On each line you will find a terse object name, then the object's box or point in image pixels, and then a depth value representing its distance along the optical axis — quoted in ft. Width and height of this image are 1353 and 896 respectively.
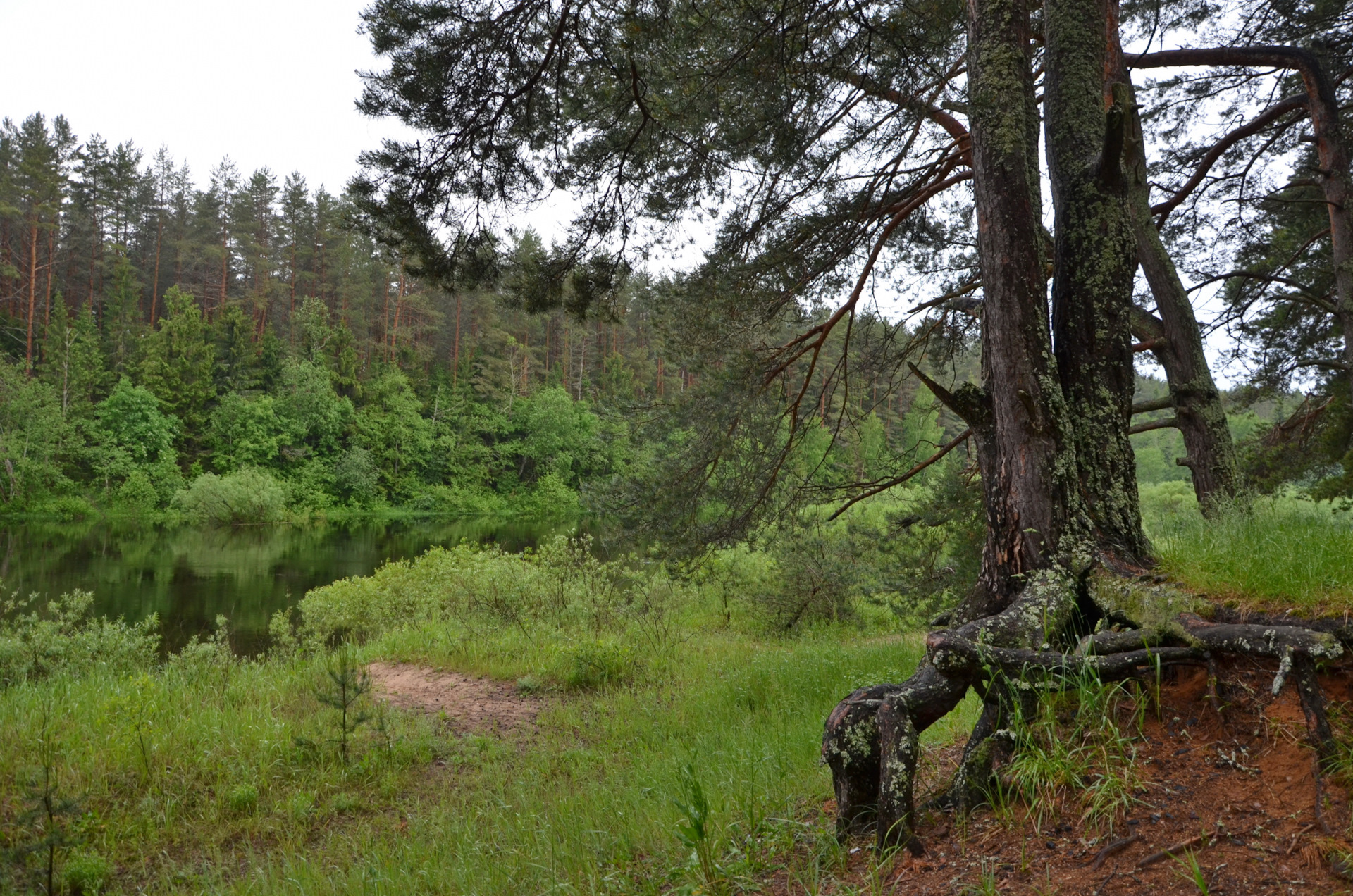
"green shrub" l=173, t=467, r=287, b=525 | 105.09
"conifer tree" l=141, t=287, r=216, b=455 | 120.67
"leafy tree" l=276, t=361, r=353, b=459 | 130.21
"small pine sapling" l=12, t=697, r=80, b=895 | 10.77
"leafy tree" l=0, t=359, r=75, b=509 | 98.63
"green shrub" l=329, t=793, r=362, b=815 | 16.99
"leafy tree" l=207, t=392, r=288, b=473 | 122.93
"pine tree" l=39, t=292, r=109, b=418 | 110.42
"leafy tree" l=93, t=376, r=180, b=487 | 109.91
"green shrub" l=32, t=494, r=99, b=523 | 99.35
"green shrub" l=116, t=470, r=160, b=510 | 107.34
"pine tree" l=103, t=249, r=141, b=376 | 120.78
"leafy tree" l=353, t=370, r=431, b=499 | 136.87
